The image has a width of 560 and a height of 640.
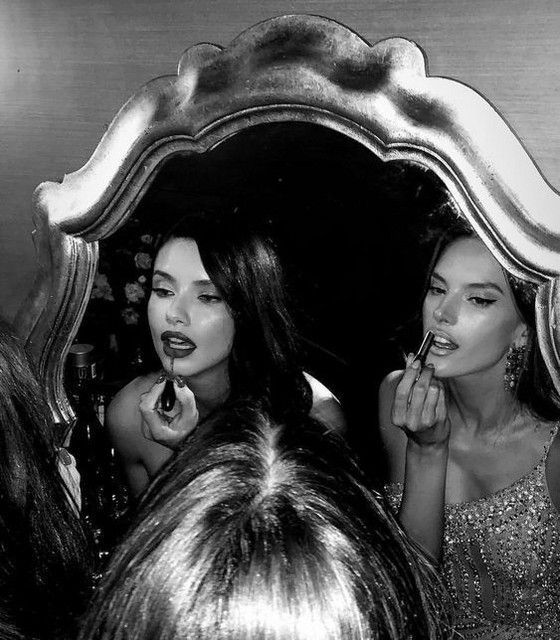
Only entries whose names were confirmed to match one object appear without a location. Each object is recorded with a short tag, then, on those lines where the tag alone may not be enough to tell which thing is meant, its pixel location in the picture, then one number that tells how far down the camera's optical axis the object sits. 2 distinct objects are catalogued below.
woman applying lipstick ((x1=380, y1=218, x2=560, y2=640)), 0.82
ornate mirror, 0.79
